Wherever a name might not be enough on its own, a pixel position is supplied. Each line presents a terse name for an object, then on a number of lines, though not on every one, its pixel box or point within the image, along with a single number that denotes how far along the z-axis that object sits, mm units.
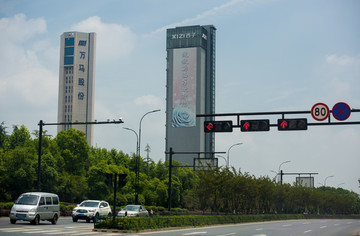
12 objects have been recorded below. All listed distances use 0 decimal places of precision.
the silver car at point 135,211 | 41062
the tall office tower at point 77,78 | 188925
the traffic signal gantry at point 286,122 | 25938
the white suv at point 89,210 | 37688
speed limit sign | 26031
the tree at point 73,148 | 88375
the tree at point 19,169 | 67125
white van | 30344
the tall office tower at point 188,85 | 196375
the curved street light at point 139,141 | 56159
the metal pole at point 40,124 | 39678
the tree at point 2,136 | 93375
